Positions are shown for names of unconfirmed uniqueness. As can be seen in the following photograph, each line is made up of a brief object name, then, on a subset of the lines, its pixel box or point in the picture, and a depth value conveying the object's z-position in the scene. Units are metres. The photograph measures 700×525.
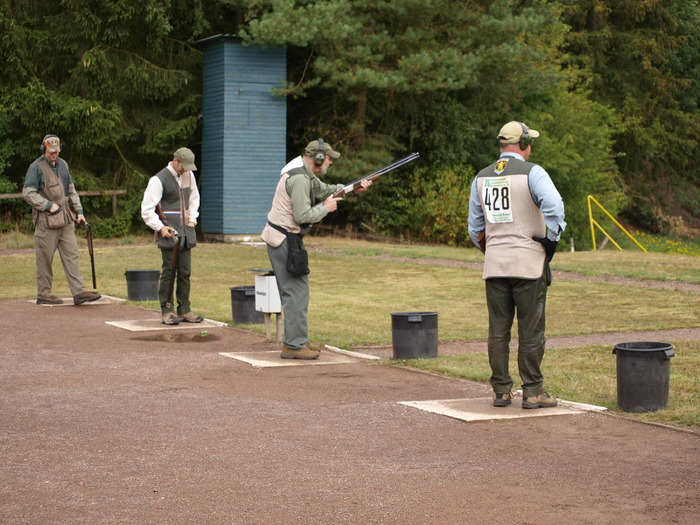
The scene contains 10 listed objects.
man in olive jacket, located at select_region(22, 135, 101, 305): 14.74
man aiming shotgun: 10.22
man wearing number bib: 8.03
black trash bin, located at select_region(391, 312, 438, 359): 10.55
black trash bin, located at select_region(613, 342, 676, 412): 7.95
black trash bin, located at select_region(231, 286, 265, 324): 13.06
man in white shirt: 12.83
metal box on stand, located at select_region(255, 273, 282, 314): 11.36
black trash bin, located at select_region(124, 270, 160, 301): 15.73
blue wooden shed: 29.56
